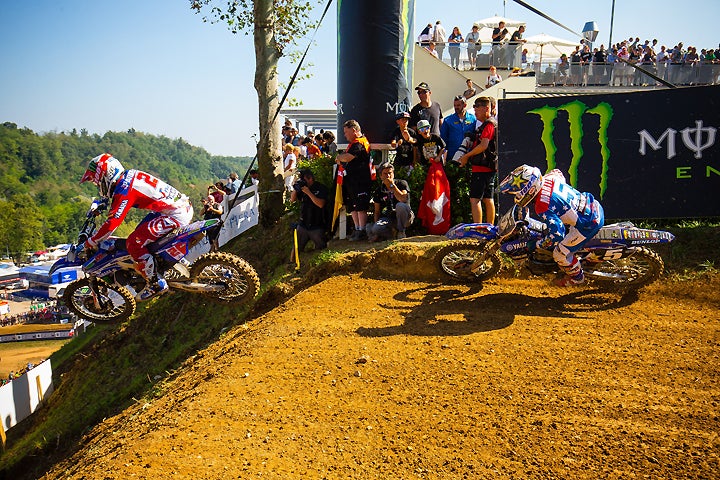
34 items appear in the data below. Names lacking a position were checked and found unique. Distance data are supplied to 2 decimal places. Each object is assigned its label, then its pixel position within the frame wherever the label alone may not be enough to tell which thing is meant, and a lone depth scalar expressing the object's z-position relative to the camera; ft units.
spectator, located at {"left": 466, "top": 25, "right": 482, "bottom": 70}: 69.31
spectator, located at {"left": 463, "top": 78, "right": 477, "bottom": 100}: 55.77
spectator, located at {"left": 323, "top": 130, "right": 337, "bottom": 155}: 54.22
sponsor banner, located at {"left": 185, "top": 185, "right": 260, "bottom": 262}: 53.67
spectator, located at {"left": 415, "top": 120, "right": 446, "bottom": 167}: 32.91
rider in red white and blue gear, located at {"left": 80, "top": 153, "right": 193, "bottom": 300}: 26.40
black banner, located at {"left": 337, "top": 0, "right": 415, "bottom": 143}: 34.68
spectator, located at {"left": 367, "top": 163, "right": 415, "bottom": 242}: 31.04
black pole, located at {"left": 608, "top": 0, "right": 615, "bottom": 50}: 73.61
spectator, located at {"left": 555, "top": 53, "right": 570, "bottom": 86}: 67.46
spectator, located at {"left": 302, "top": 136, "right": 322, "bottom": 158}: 50.68
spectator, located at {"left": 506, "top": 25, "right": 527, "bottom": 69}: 68.33
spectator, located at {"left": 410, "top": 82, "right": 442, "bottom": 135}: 33.32
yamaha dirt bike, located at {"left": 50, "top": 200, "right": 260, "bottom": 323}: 27.30
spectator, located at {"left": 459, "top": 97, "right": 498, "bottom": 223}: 30.83
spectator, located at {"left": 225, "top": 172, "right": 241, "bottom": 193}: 62.08
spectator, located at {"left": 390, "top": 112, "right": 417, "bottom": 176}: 33.09
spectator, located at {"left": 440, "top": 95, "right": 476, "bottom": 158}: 33.32
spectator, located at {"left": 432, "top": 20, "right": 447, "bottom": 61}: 71.72
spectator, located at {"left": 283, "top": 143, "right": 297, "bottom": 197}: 54.03
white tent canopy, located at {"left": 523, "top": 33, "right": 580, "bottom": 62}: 75.51
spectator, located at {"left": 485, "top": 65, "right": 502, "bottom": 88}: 63.77
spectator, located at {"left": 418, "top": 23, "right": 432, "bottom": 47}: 71.67
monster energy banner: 29.45
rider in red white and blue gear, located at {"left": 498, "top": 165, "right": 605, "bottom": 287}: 23.44
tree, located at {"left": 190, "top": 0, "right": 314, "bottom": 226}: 45.50
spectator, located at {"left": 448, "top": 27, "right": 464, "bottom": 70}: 69.31
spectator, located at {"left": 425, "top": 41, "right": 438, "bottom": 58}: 69.86
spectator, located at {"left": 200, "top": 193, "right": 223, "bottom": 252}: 42.45
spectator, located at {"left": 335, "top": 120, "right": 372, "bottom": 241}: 32.71
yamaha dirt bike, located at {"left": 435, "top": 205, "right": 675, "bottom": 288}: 24.02
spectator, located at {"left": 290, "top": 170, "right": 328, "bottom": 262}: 34.47
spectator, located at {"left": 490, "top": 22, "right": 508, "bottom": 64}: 68.88
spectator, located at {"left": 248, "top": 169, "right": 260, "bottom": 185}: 55.79
